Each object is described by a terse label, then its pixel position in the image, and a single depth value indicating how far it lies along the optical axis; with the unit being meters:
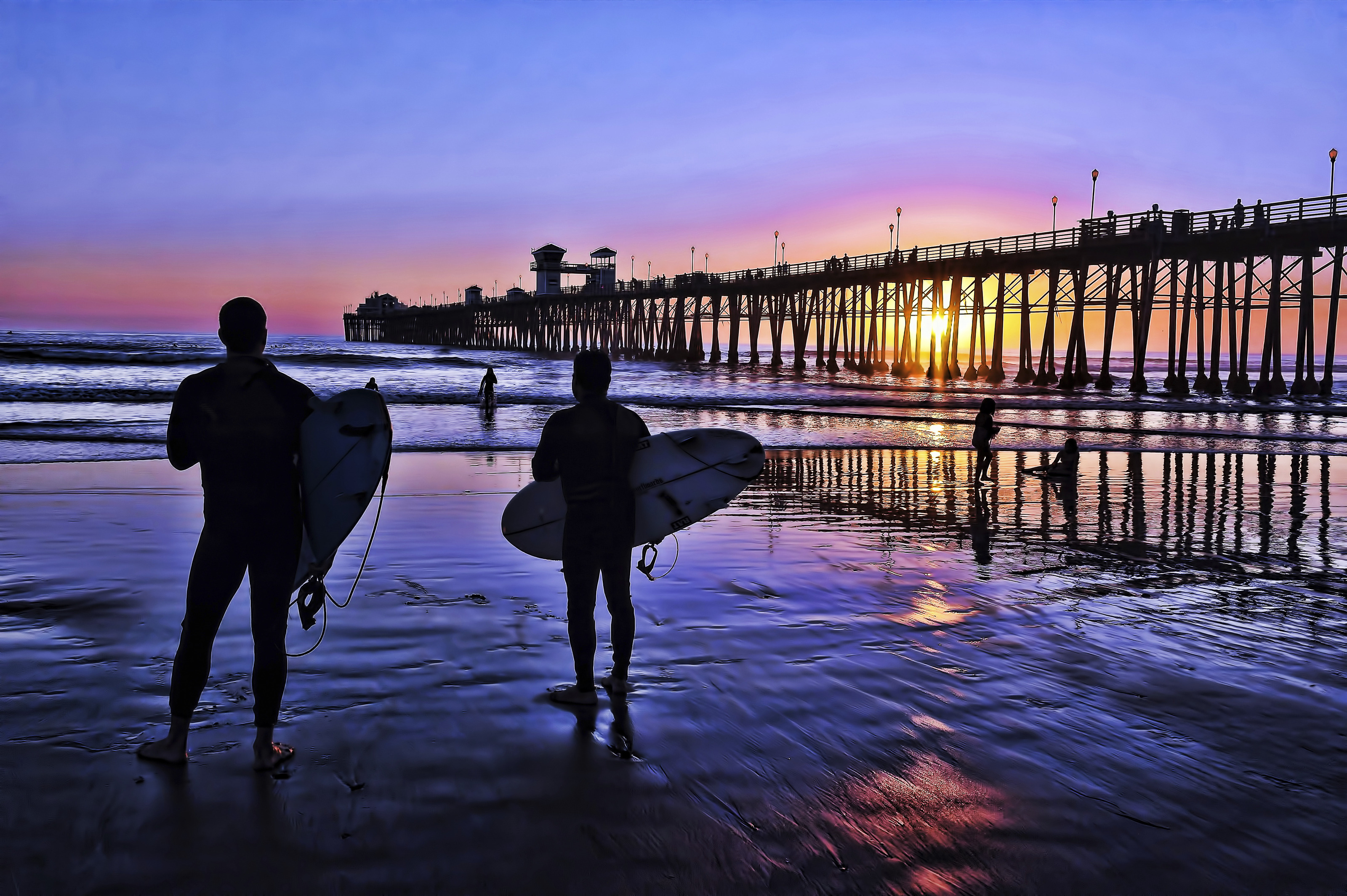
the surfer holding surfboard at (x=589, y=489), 3.92
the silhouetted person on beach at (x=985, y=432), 13.08
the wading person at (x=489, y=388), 24.91
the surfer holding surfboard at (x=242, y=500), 3.18
